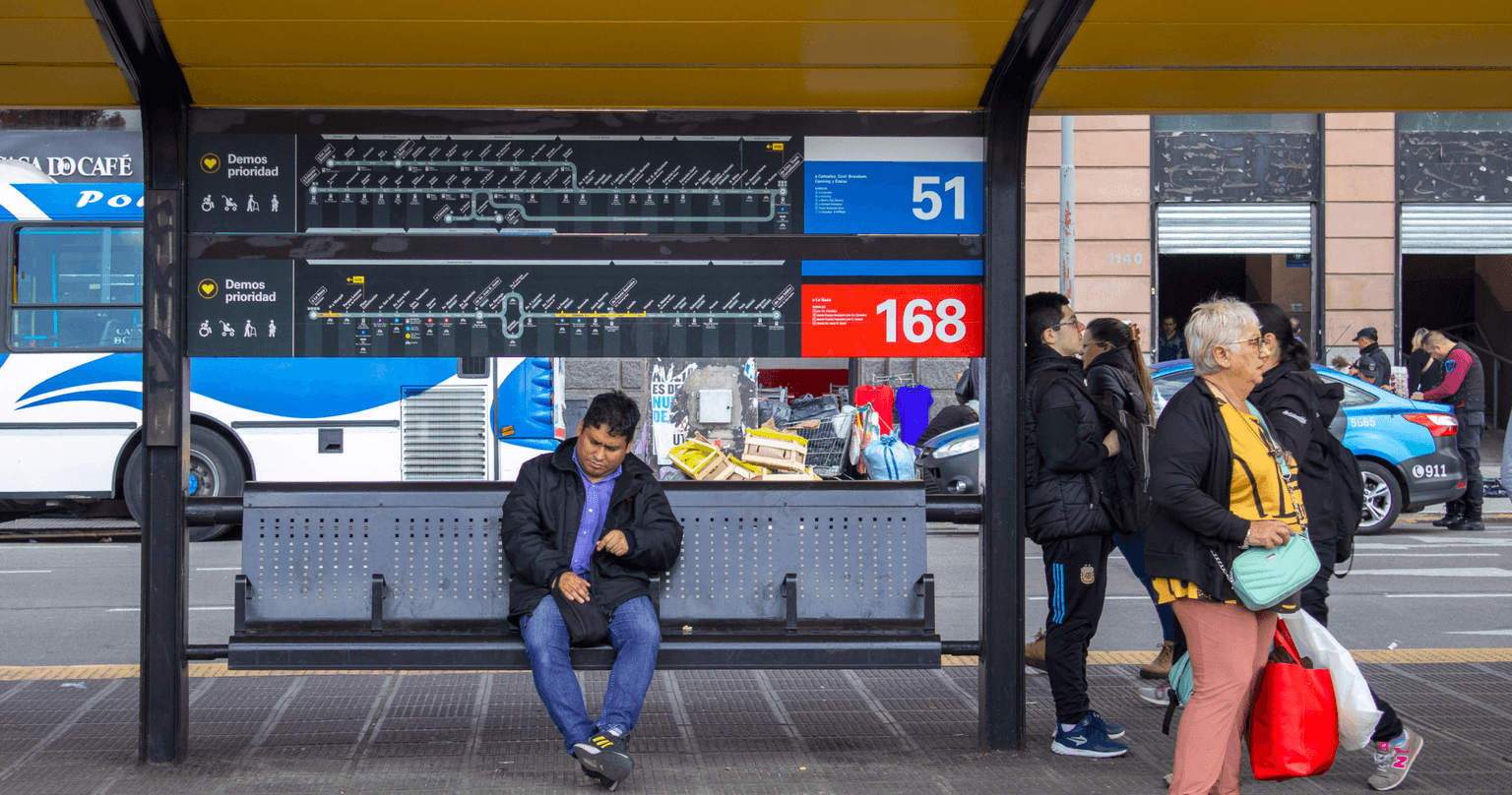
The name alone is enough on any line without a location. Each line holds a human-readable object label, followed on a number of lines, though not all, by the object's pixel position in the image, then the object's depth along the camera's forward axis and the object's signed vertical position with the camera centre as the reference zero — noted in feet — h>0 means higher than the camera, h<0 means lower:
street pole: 52.13 +8.22
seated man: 13.67 -1.85
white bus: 35.53 -0.26
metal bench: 14.90 -2.17
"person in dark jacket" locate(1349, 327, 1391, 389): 43.83 +1.13
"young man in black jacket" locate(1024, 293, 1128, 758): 14.79 -1.63
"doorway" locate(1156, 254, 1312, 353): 60.49 +5.88
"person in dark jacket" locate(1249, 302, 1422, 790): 13.50 -0.69
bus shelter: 14.21 +2.53
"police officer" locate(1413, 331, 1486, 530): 39.09 -0.10
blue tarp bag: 39.37 -2.13
